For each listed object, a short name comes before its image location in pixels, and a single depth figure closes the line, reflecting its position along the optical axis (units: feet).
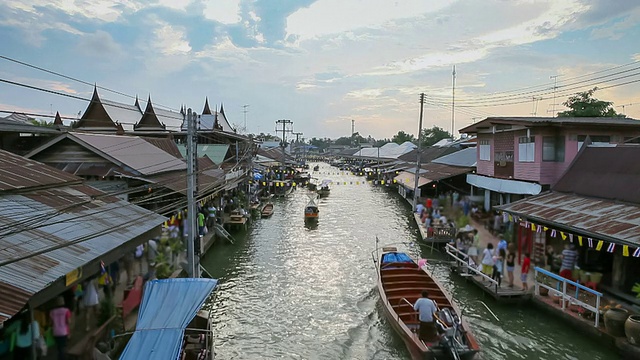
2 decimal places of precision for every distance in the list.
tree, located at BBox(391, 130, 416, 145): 419.93
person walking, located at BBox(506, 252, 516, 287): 53.52
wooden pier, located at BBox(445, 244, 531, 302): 49.37
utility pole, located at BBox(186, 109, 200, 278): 49.73
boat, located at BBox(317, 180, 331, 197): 160.97
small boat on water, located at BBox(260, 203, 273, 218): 116.37
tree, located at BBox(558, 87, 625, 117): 137.14
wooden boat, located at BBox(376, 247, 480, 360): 33.99
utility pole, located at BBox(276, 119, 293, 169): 207.31
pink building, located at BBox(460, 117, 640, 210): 65.00
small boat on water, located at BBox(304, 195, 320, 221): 108.27
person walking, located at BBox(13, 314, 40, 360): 29.40
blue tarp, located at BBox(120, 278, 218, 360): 27.94
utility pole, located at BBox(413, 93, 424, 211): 109.83
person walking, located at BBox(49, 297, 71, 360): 32.63
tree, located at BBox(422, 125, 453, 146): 296.30
